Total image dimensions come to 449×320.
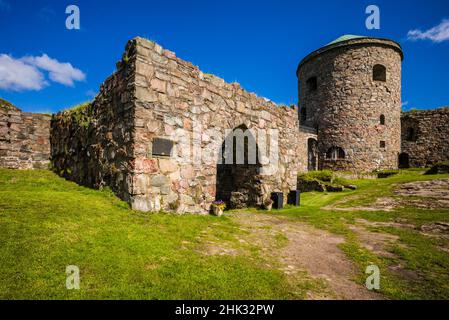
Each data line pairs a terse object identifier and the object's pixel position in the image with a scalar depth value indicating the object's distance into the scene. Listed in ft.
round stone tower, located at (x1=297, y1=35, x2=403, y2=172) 67.31
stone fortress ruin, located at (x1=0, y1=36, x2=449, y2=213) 15.97
